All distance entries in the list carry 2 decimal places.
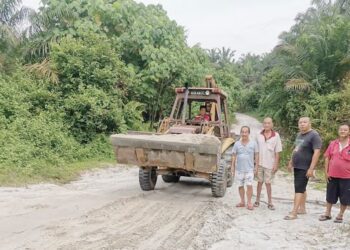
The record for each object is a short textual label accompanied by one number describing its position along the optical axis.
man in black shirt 7.02
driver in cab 10.47
